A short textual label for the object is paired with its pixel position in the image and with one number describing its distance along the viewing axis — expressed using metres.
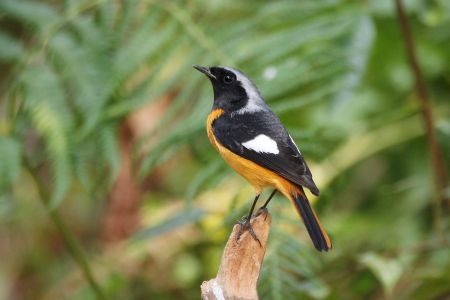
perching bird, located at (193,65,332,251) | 5.79
